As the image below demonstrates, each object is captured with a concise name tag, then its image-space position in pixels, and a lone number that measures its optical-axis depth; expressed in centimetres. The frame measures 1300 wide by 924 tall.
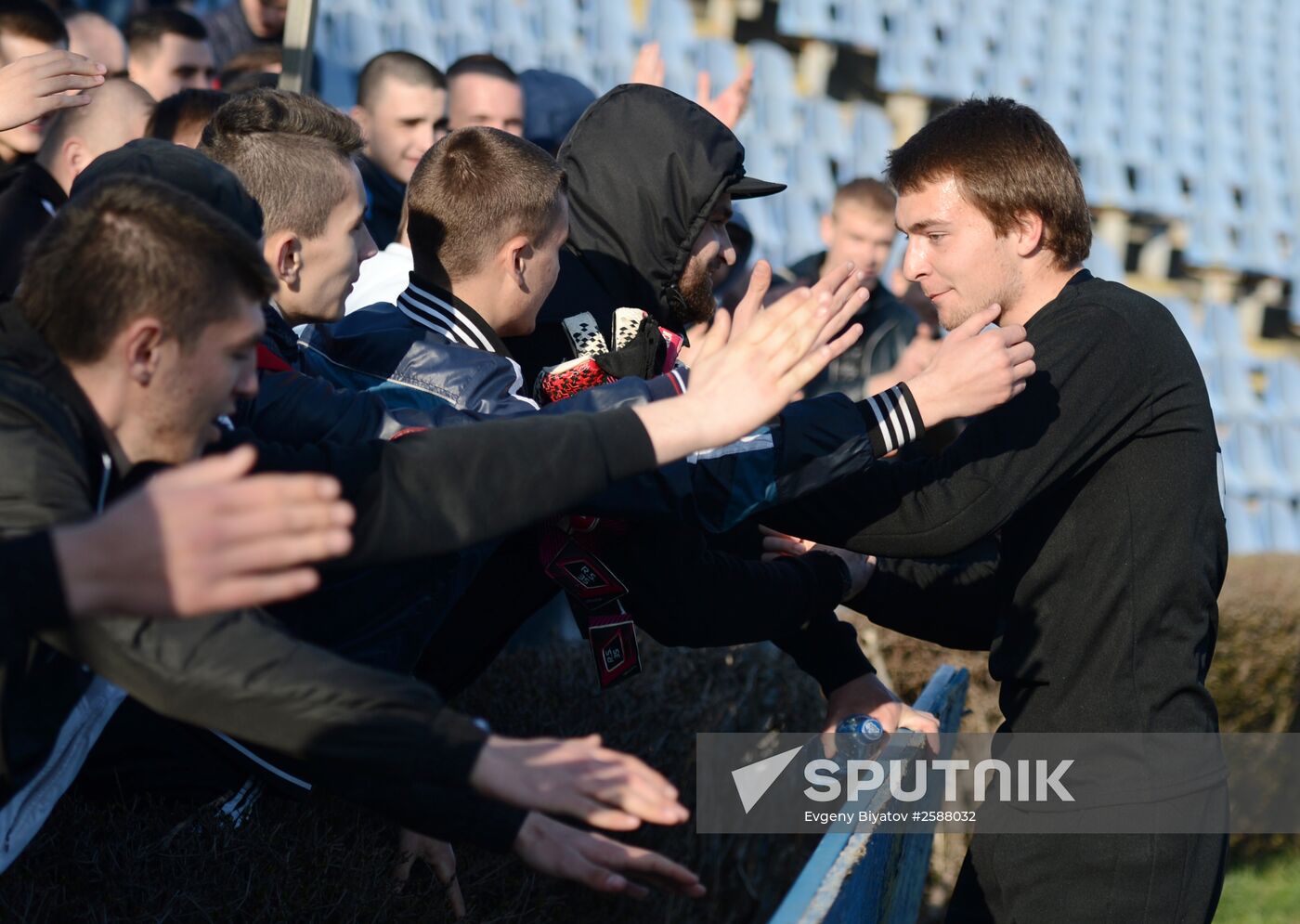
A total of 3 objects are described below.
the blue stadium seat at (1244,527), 979
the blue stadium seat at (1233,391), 1066
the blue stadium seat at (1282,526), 997
